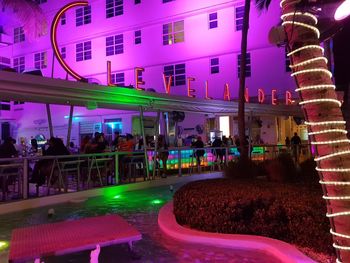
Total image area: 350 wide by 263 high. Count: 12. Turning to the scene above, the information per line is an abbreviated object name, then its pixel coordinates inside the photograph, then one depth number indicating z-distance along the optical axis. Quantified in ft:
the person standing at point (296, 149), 54.95
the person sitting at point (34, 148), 58.54
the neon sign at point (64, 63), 36.68
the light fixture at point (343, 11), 8.97
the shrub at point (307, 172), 30.01
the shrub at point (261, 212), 18.15
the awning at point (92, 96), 28.87
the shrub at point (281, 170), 31.40
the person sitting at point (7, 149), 38.24
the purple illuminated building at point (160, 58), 84.79
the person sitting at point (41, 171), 34.73
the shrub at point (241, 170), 34.65
